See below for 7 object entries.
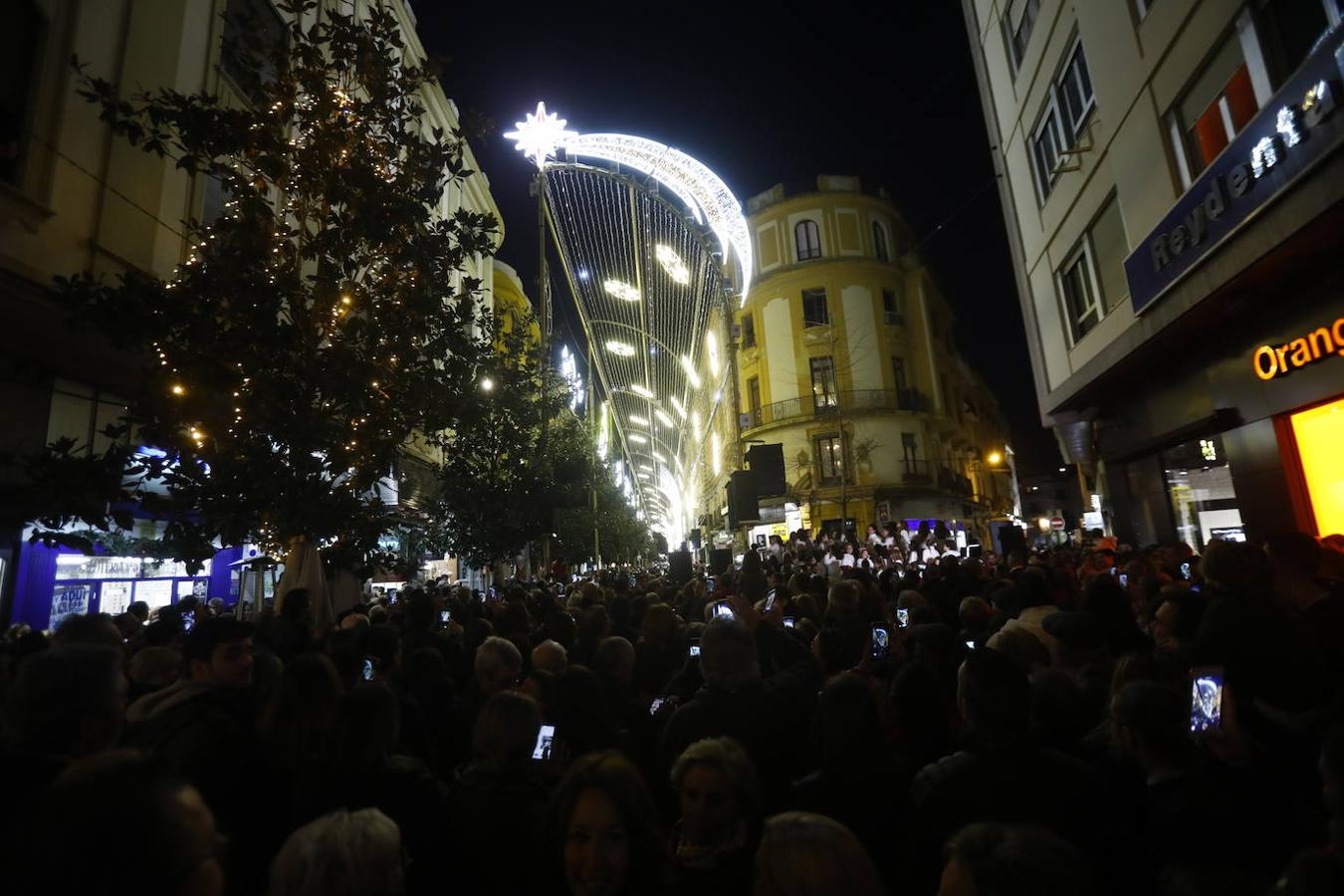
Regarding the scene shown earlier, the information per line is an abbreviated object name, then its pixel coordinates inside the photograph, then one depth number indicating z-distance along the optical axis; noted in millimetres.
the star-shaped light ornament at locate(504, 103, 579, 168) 27062
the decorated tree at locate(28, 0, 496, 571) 6930
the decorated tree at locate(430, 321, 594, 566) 14828
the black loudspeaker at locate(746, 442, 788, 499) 16078
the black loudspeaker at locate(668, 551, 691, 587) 17297
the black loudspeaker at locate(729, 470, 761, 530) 15781
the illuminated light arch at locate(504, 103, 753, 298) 25266
